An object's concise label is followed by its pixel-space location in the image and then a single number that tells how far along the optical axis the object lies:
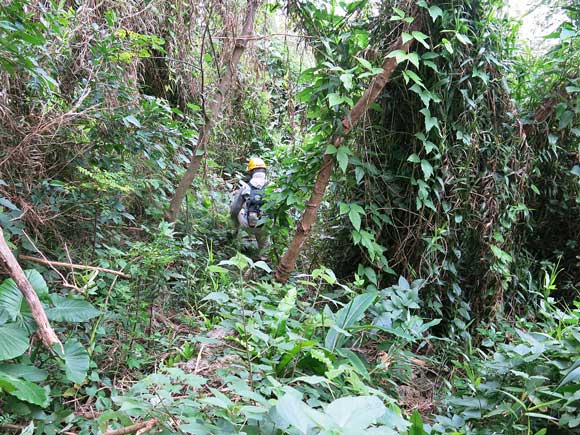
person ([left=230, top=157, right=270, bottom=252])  4.05
